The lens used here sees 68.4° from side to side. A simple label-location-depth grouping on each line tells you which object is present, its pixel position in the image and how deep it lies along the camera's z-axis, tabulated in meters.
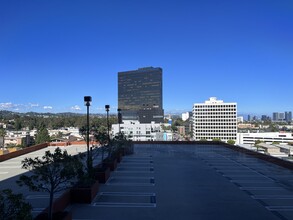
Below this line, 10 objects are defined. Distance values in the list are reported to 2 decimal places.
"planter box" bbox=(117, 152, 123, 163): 14.01
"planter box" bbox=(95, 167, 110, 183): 9.70
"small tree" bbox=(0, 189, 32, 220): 3.39
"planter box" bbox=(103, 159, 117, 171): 11.56
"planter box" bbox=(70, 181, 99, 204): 7.46
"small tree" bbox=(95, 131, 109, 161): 11.73
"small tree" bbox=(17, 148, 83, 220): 5.17
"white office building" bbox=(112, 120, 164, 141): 66.39
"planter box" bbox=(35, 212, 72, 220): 5.32
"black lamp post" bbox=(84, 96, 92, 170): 10.55
